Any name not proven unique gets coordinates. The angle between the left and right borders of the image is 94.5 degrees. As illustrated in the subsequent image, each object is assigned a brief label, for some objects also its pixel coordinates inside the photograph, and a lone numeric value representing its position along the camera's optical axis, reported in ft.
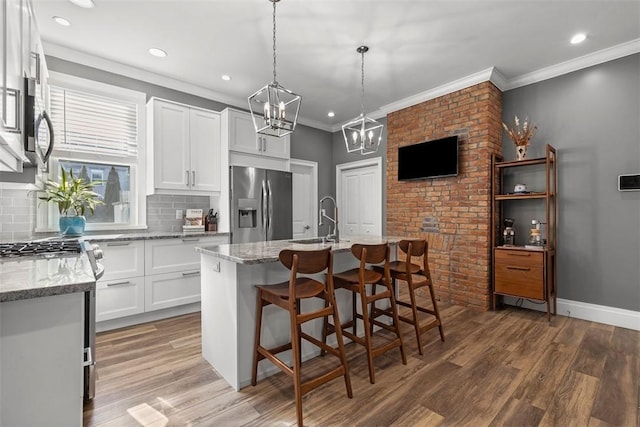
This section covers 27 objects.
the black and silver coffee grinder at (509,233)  11.58
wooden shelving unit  10.27
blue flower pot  9.15
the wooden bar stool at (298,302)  5.53
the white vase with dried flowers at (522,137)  11.11
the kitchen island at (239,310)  6.42
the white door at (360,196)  16.63
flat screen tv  12.50
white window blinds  10.17
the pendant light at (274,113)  6.93
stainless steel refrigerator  12.61
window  10.15
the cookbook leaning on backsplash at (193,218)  12.34
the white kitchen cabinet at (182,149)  11.21
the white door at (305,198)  17.20
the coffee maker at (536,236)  10.89
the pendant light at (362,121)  9.16
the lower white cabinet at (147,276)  9.50
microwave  4.80
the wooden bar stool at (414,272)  7.95
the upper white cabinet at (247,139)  12.69
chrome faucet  8.81
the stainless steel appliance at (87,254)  4.98
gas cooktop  4.93
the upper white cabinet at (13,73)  3.78
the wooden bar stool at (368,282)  6.77
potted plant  9.18
